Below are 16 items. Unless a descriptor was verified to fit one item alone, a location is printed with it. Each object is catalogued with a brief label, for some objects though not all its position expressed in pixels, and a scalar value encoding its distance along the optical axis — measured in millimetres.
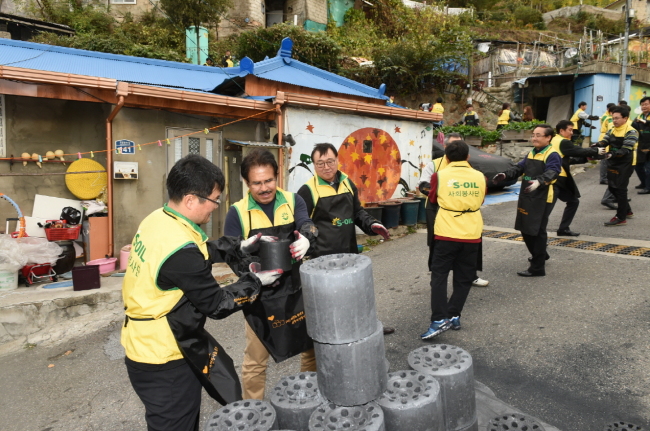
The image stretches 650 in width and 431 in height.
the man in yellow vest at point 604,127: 10266
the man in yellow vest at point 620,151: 7270
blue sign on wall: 7082
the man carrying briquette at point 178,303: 1945
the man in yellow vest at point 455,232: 3957
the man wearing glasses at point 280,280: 2639
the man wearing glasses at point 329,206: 3461
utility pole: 15652
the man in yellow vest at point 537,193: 5371
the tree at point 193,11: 17375
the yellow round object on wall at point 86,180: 7230
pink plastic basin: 6684
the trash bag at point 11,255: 5738
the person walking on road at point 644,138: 8484
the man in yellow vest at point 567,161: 6086
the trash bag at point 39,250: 6082
